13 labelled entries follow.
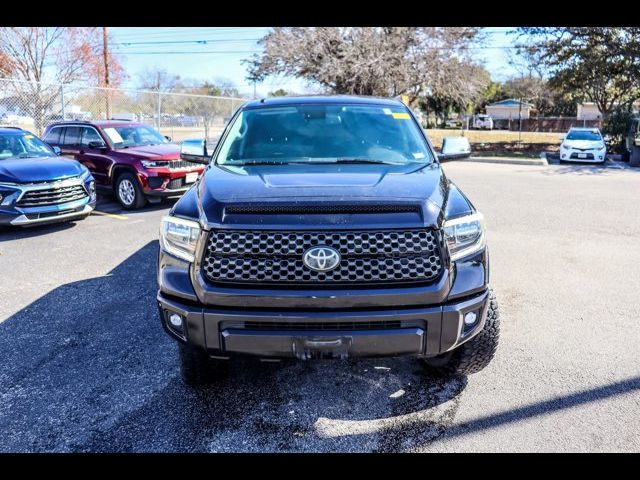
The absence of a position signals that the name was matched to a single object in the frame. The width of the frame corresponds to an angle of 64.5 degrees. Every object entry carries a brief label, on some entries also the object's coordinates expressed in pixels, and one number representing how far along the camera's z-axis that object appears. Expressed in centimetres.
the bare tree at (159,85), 5437
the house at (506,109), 6881
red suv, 927
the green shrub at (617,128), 2280
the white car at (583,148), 1869
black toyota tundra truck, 251
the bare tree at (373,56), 2600
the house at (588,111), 6551
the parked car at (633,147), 1794
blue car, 714
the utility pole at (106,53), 2392
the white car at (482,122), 5969
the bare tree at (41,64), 1452
